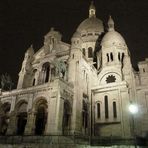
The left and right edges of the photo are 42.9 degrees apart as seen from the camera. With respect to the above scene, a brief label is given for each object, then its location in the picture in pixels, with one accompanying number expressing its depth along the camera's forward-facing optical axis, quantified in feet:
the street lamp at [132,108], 54.44
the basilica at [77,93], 92.99
